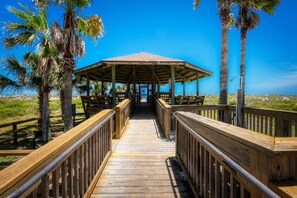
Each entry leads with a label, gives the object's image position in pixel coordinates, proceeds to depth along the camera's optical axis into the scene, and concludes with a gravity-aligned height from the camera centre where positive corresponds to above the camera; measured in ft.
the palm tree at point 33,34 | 31.68 +10.31
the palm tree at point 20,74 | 39.09 +4.54
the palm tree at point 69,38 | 29.84 +9.01
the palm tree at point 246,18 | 38.73 +16.53
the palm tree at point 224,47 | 33.94 +8.66
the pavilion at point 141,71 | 38.91 +6.79
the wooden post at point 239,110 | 22.24 -1.38
